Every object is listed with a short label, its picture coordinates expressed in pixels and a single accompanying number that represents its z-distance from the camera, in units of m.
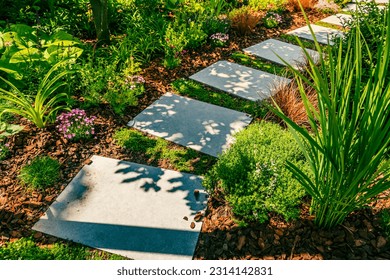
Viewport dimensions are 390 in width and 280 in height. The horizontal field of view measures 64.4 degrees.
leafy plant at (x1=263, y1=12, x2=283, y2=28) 6.66
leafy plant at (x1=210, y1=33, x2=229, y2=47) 5.65
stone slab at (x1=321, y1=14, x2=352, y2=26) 7.10
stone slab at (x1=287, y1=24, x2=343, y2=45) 6.17
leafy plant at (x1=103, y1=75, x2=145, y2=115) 3.89
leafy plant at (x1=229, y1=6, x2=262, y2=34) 6.12
